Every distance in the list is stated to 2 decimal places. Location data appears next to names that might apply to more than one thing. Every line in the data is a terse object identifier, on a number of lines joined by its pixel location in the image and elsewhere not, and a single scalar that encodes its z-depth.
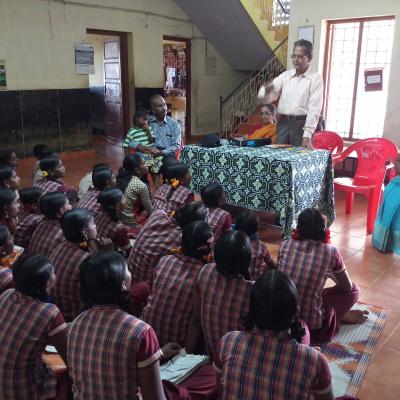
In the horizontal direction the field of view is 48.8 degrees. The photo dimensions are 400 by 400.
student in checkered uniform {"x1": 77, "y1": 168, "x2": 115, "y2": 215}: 3.02
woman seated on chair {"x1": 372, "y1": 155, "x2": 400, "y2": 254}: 3.39
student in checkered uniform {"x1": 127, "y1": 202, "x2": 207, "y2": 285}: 2.38
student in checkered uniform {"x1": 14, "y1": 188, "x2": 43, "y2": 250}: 2.72
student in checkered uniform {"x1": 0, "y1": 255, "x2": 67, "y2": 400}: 1.47
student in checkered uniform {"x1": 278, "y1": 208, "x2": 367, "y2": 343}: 2.04
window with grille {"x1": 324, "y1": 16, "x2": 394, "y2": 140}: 5.93
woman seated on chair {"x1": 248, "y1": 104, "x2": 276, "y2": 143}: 4.78
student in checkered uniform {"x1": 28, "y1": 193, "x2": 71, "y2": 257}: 2.42
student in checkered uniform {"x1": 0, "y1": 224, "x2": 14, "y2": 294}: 2.14
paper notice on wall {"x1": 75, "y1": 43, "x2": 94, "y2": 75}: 7.38
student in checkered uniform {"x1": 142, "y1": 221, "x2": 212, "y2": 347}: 1.90
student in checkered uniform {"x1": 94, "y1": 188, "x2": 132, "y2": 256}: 2.72
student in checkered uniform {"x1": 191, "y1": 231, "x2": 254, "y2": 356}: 1.67
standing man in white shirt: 4.04
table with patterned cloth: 3.45
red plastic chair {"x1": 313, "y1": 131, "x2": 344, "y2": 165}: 4.95
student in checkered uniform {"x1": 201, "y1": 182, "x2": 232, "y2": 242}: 2.80
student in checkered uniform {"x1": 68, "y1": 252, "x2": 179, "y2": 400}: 1.33
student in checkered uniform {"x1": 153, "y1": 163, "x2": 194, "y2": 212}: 3.18
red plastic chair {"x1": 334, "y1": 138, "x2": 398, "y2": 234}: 4.00
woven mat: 2.02
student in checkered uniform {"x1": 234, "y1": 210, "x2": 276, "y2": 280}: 2.25
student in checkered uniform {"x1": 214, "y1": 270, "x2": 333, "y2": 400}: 1.21
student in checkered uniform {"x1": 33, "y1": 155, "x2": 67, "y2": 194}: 3.52
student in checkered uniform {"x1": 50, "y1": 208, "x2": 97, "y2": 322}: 2.06
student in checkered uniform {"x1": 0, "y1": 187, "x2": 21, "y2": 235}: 2.77
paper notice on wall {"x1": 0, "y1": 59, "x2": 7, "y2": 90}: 6.54
